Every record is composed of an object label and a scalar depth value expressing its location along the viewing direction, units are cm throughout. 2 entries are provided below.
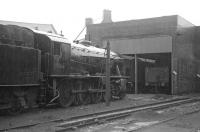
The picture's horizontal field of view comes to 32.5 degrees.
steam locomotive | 1313
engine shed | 3095
